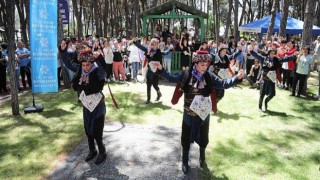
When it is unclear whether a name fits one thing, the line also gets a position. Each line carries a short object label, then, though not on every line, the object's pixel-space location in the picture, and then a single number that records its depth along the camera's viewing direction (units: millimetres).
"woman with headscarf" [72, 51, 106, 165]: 5387
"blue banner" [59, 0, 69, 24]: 13685
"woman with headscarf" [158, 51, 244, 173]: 5025
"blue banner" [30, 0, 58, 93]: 8484
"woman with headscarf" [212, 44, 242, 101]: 9820
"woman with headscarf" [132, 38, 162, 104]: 9595
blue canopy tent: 20953
